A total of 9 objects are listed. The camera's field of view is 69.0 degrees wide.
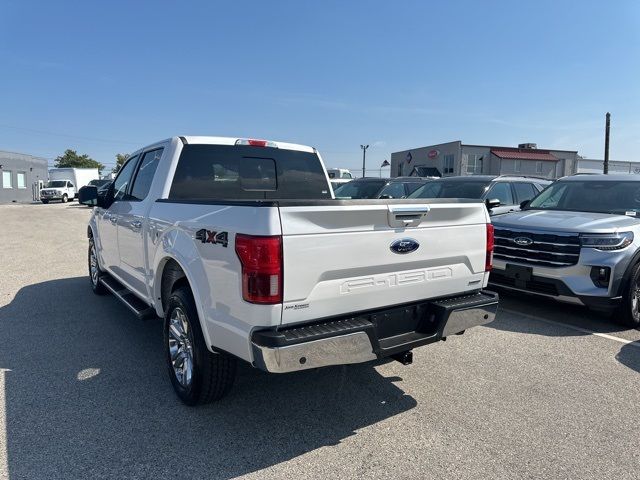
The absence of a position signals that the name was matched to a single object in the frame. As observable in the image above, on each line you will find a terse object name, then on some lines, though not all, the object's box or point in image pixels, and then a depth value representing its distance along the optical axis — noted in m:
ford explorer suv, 5.32
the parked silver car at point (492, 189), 8.61
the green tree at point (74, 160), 84.25
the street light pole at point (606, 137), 32.50
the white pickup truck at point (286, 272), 2.64
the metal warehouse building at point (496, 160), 47.66
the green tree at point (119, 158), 92.66
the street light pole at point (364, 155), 50.99
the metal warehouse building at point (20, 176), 40.38
